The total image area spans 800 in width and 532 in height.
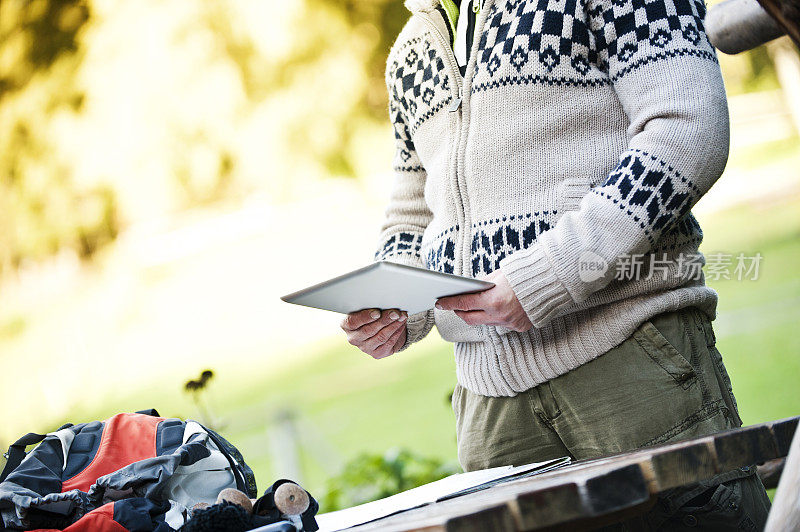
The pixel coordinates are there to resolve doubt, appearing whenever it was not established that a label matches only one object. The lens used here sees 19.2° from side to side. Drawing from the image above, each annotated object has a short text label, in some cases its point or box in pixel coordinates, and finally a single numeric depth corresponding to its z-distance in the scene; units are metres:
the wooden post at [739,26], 3.16
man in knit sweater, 3.38
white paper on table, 3.23
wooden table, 2.90
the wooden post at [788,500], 2.94
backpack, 3.34
